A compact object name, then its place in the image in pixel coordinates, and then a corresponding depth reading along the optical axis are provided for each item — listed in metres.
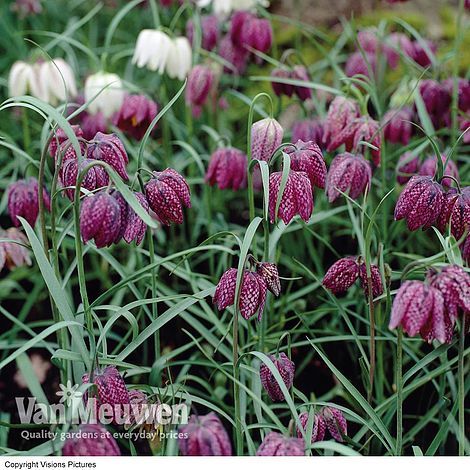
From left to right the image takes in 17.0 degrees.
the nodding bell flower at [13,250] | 1.35
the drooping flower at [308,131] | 1.43
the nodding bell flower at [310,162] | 1.20
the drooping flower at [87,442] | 1.07
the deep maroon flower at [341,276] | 1.21
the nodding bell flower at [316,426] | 1.15
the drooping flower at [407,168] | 1.40
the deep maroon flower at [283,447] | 1.07
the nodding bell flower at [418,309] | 1.07
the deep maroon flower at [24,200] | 1.33
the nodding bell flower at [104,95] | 1.49
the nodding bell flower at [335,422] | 1.17
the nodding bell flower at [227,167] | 1.41
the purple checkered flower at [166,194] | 1.16
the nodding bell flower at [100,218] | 1.10
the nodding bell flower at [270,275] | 1.16
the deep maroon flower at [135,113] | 1.49
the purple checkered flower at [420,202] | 1.18
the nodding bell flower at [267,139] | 1.24
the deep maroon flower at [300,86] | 1.47
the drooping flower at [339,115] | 1.36
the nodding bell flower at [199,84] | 1.57
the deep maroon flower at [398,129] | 1.47
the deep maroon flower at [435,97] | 1.50
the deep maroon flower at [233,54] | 1.63
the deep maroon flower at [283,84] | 1.48
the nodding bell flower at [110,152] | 1.17
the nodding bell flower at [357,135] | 1.34
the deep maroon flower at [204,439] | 1.07
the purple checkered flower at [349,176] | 1.27
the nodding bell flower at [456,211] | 1.18
